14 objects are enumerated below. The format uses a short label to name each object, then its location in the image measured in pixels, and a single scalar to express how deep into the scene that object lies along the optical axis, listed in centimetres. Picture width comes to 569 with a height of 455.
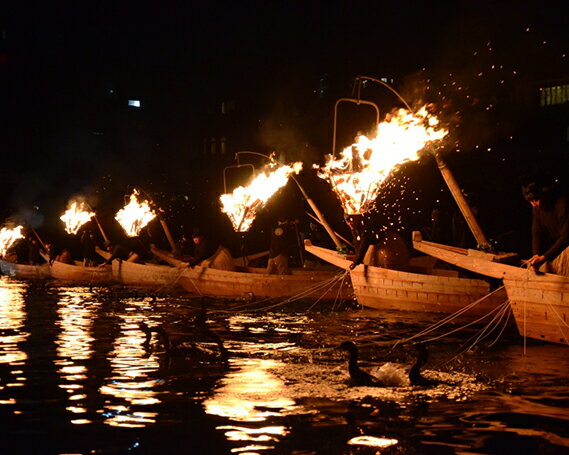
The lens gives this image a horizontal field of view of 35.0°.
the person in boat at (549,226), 1326
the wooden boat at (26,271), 3812
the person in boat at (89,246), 3633
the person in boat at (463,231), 1981
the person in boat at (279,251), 2423
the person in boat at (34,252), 4221
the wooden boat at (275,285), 2247
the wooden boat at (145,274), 2803
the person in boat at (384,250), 2067
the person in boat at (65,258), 3694
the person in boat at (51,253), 3691
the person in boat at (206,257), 2592
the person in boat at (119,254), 3203
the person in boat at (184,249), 2985
